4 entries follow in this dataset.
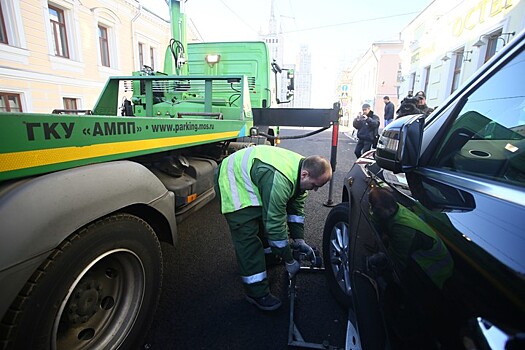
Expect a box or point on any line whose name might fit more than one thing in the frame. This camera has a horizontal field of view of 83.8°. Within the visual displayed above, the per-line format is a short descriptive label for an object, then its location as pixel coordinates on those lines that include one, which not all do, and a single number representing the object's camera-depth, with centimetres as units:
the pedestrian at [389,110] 1034
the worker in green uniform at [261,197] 187
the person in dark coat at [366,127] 672
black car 60
